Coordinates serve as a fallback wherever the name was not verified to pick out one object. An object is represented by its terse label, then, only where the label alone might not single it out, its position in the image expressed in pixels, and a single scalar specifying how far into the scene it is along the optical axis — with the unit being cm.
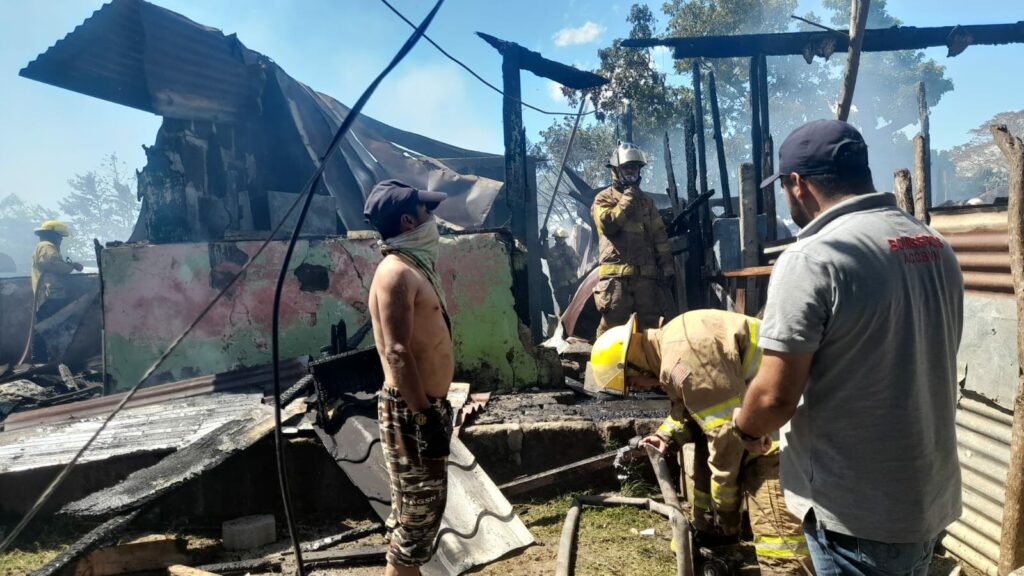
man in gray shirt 139
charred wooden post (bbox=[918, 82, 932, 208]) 1122
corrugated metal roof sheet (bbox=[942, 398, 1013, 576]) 301
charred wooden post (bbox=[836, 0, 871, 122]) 449
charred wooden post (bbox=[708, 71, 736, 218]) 854
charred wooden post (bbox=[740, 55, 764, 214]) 844
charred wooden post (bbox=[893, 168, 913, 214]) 347
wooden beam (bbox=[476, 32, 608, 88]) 742
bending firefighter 268
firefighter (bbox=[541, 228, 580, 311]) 1253
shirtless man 248
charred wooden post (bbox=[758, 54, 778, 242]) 635
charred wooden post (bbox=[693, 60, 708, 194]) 952
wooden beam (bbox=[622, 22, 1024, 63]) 798
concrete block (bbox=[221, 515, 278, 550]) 354
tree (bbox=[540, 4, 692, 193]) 1616
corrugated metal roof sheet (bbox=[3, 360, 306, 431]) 503
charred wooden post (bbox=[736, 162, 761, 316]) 614
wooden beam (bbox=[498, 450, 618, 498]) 388
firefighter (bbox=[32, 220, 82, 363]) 901
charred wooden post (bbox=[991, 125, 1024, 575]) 236
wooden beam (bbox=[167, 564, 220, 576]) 297
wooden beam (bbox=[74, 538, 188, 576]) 314
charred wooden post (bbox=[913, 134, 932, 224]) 352
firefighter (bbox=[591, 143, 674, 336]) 619
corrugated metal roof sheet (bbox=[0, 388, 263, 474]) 386
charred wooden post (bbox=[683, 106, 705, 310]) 780
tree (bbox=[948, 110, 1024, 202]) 2833
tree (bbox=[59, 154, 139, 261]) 6425
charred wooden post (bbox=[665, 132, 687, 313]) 768
